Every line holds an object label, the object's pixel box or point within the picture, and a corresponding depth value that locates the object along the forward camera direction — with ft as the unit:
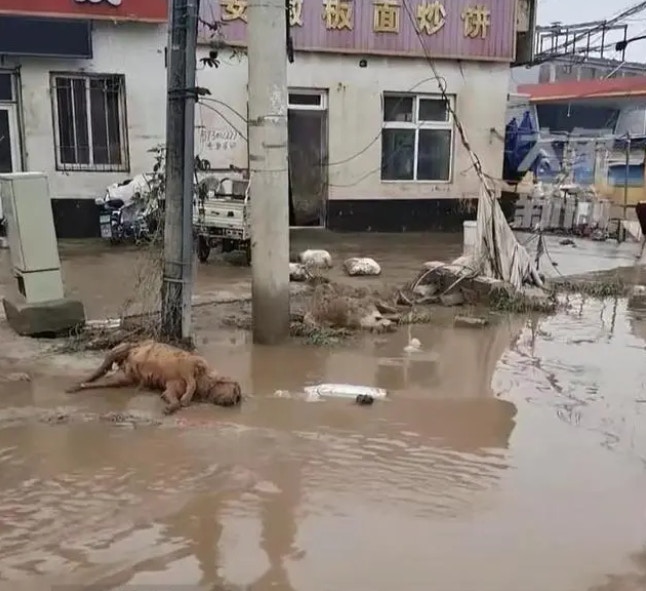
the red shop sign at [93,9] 40.81
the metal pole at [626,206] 50.30
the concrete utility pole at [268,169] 22.63
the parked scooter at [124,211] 41.91
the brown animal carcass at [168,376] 18.19
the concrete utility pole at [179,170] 21.62
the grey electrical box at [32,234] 22.94
